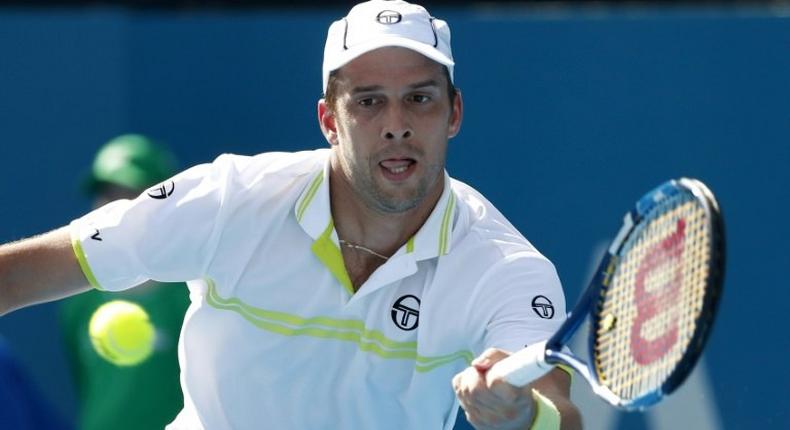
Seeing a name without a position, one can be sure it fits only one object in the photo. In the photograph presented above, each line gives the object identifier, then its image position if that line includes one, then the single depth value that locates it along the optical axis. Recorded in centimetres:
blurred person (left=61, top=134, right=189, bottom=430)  1136
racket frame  585
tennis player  759
